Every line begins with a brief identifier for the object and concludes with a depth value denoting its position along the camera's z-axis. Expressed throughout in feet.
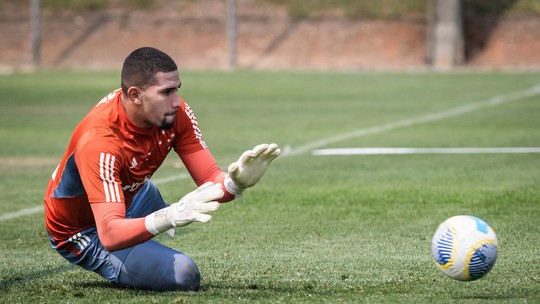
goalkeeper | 38.37
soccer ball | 39.93
